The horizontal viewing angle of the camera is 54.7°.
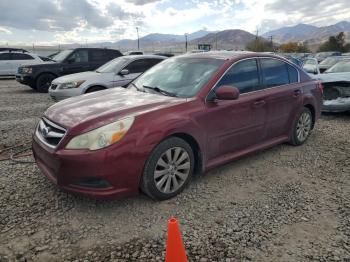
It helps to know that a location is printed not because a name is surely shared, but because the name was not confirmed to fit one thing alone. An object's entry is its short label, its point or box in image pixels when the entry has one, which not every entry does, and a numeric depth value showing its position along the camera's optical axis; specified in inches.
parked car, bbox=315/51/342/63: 1470.4
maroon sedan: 130.0
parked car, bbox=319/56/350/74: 607.3
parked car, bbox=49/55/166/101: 344.5
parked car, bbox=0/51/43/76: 674.8
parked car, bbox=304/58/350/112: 307.1
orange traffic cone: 92.7
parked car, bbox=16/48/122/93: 490.6
